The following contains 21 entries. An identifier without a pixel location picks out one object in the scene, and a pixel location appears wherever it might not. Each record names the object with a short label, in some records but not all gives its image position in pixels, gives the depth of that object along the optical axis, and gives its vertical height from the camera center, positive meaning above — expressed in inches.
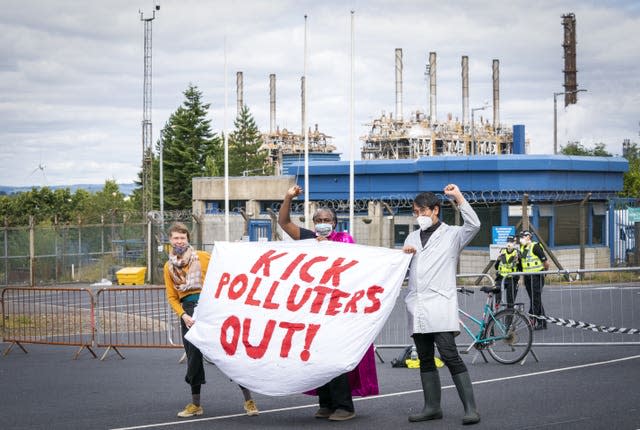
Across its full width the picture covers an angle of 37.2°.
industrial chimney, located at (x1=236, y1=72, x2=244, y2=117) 4326.0 +612.2
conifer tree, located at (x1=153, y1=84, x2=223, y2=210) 3184.1 +237.9
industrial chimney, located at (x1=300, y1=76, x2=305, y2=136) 4182.3 +575.0
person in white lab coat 325.1 -24.7
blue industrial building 1598.2 +62.9
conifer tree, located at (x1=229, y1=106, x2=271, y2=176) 3998.5 +333.9
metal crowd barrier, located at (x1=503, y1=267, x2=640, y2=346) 557.3 -56.6
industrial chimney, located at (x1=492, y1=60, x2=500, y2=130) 3972.9 +537.2
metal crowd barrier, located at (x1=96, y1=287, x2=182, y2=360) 615.8 -89.1
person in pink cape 338.3 -58.2
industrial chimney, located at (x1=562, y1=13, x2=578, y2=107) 3376.0 +603.2
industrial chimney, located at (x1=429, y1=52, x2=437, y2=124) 3671.3 +525.3
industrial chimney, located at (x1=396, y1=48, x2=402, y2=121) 3617.1 +527.8
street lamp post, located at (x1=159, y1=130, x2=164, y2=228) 2269.4 +78.8
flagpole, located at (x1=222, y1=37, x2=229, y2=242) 1209.0 +78.2
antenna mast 2341.5 +255.7
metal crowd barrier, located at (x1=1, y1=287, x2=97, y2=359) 639.1 -88.7
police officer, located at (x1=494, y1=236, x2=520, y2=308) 685.9 -28.4
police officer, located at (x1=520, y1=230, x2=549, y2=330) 684.1 -25.1
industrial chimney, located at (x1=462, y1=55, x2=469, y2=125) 3740.2 +527.5
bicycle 501.4 -59.8
